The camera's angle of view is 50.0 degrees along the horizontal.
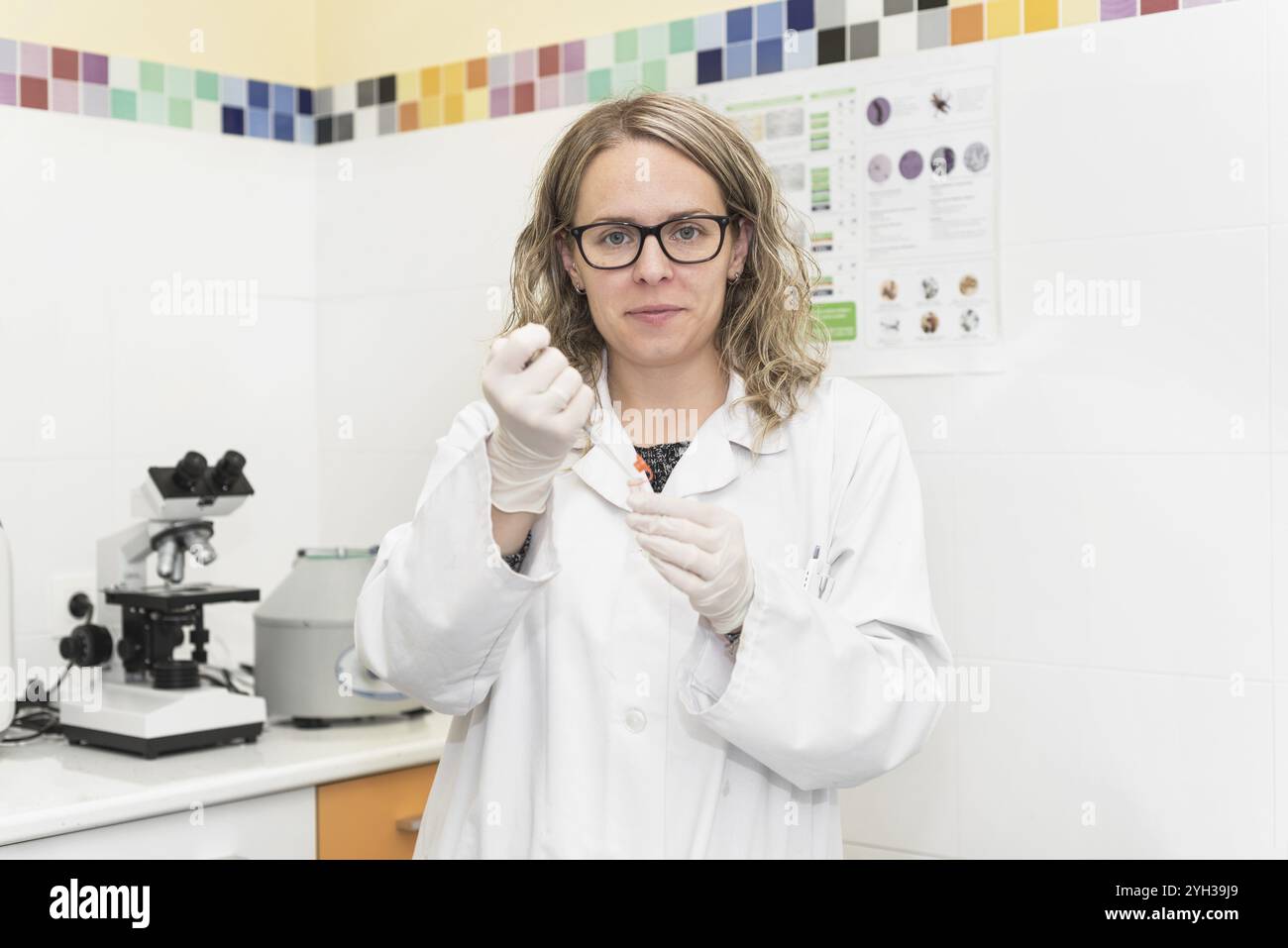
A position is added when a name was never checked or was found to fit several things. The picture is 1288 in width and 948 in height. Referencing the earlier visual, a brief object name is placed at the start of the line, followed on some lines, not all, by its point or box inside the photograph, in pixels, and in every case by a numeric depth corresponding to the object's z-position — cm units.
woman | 130
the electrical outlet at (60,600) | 233
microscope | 199
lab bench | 172
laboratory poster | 194
